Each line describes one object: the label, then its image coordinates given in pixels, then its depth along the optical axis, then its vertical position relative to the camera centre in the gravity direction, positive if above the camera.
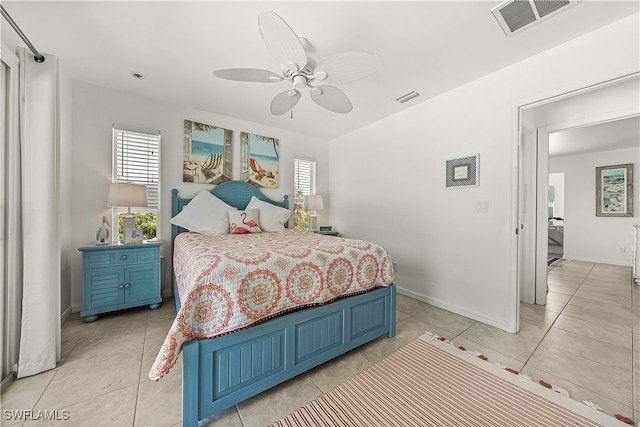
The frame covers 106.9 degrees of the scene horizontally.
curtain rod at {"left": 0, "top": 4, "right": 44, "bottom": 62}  1.34 +1.08
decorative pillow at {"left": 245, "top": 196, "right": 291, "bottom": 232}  3.45 -0.04
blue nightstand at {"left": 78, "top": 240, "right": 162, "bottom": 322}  2.41 -0.72
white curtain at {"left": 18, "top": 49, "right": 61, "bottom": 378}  1.64 -0.04
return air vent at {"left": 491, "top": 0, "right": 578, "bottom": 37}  1.58 +1.41
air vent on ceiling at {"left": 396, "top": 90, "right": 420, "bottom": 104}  2.84 +1.45
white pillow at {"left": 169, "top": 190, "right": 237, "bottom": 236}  3.05 -0.07
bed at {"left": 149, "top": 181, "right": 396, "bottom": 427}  1.24 -0.84
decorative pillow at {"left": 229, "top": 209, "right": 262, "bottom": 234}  3.13 -0.14
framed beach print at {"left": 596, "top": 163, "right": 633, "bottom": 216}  5.02 +0.54
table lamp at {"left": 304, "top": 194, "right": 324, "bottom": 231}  4.16 +0.16
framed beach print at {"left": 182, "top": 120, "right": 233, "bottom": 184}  3.33 +0.84
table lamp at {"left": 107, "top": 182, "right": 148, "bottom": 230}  2.57 +0.14
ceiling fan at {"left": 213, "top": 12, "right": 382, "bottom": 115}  1.48 +1.09
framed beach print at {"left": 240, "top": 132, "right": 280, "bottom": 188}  3.79 +0.86
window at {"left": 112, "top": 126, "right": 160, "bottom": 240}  2.90 +0.54
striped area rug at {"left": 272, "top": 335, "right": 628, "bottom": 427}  1.35 -1.17
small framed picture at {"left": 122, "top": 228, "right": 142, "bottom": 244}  2.68 -0.28
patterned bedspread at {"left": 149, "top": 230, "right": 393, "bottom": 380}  1.29 -0.46
